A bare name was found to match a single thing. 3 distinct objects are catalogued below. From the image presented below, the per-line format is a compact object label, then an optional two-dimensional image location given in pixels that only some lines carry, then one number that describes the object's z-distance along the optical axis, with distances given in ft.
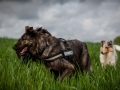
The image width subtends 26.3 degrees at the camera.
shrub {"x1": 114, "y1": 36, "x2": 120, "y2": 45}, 95.55
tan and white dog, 29.12
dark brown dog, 15.87
